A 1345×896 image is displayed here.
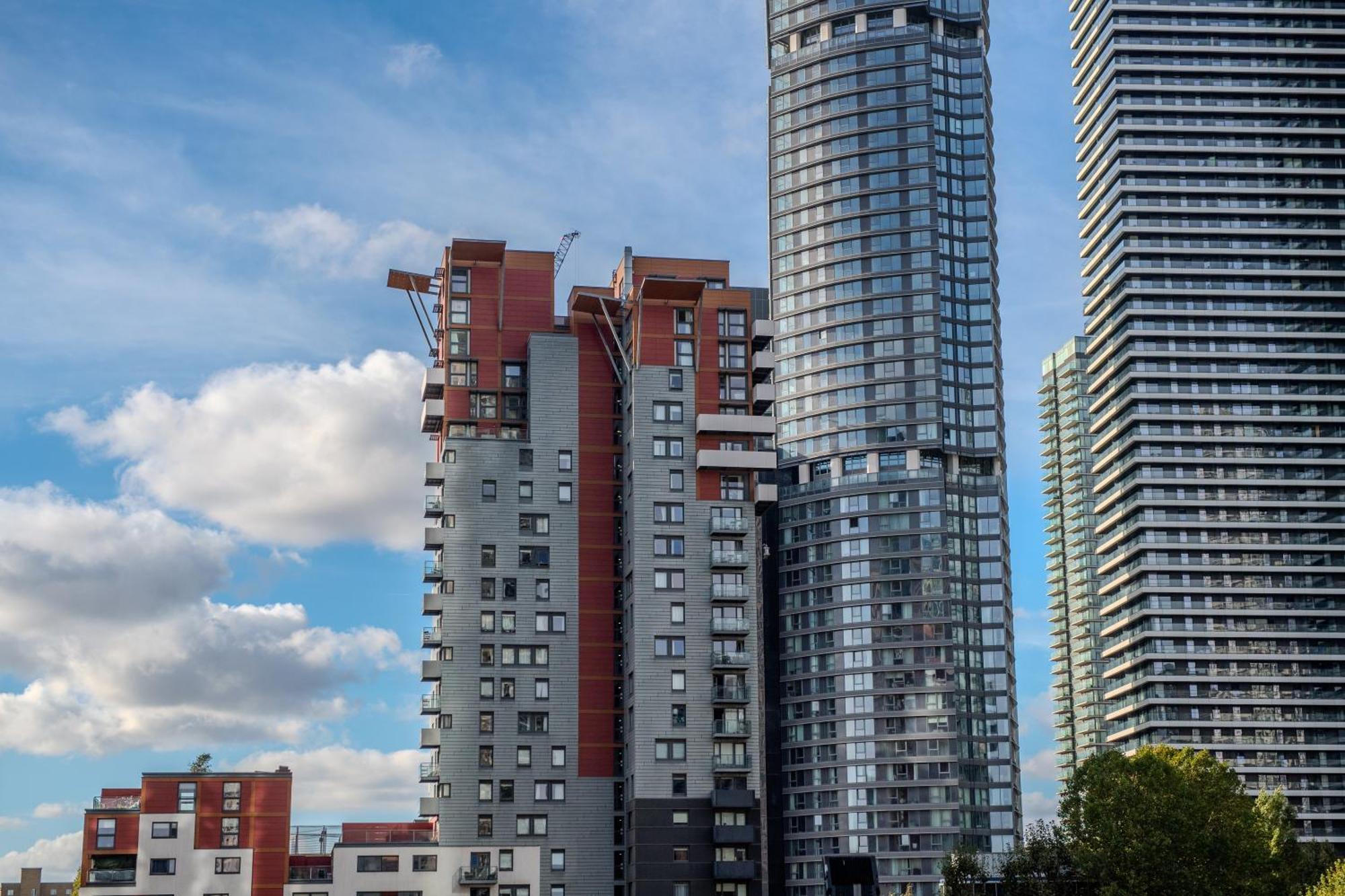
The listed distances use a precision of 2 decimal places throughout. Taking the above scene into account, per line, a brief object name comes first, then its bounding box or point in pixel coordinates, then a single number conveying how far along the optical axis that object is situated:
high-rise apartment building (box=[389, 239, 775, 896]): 155.62
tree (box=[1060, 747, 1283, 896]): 130.88
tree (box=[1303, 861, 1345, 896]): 110.50
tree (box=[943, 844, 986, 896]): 142.25
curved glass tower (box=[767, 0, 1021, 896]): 131.50
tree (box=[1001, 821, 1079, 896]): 138.00
